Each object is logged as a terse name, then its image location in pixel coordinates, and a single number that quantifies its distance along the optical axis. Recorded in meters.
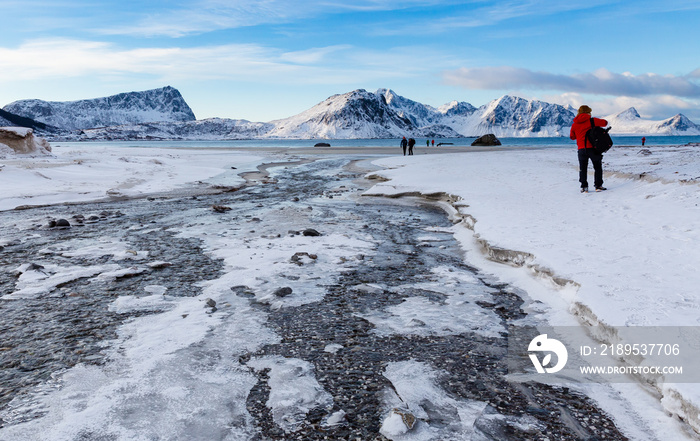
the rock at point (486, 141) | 73.62
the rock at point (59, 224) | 10.70
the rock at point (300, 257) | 7.63
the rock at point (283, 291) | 6.06
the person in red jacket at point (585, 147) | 11.89
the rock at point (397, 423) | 3.18
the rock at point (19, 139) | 30.56
